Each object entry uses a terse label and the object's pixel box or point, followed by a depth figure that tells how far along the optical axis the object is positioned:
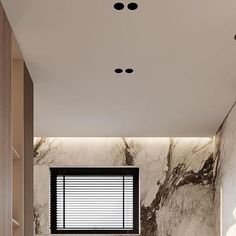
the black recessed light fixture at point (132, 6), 3.22
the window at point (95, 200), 5.58
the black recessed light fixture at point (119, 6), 3.21
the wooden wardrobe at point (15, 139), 2.98
